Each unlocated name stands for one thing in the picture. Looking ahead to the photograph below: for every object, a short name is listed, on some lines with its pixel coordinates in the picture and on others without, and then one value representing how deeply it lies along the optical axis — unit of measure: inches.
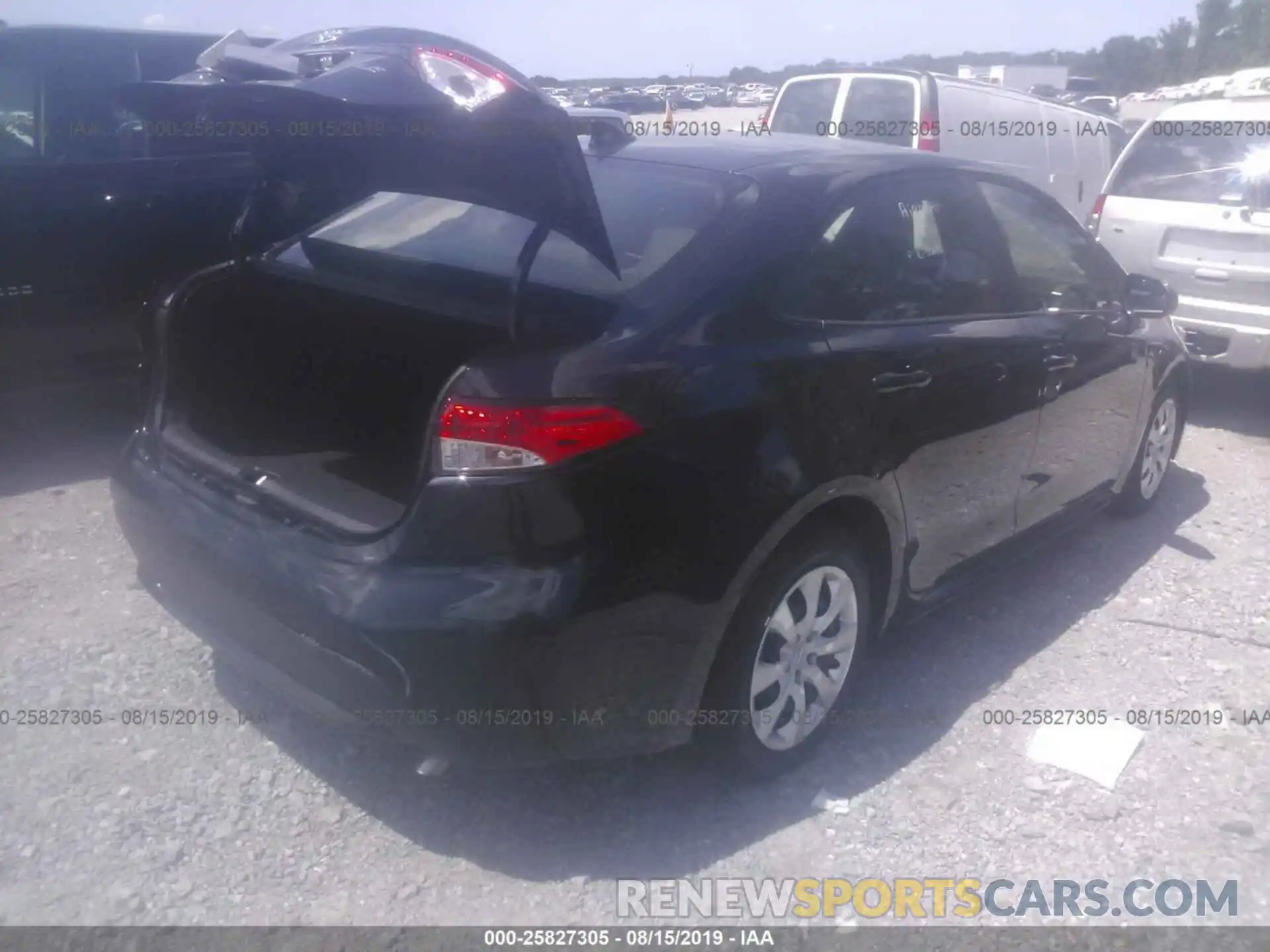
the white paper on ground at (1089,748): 131.1
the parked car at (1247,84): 301.3
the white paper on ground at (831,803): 120.9
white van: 374.6
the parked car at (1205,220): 245.1
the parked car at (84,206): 191.9
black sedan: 96.6
